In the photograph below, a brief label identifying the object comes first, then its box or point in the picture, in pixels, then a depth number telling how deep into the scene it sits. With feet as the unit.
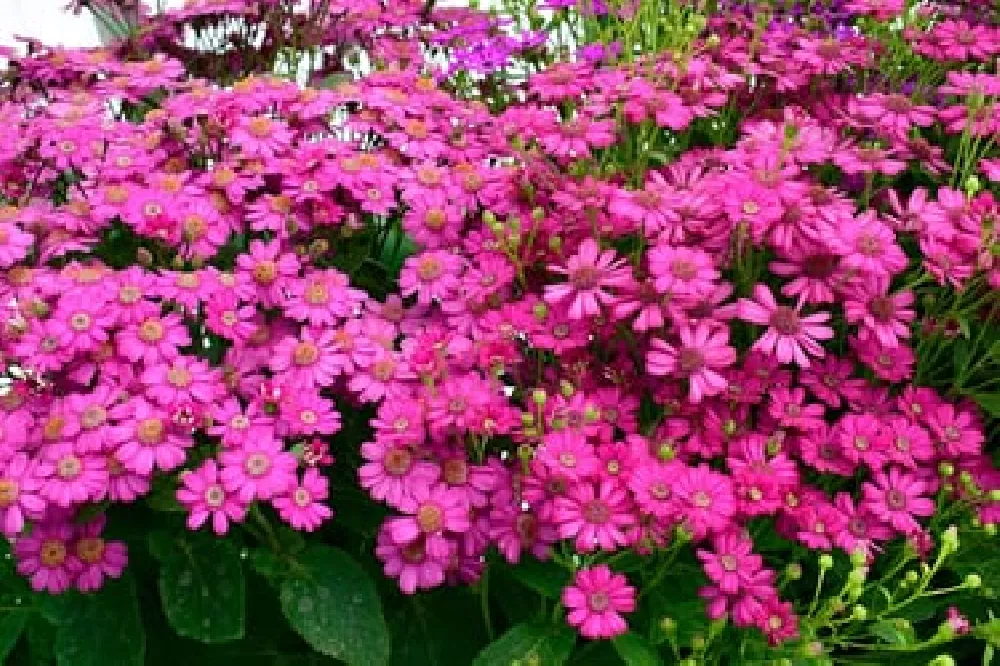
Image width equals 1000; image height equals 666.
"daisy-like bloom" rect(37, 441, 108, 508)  3.23
